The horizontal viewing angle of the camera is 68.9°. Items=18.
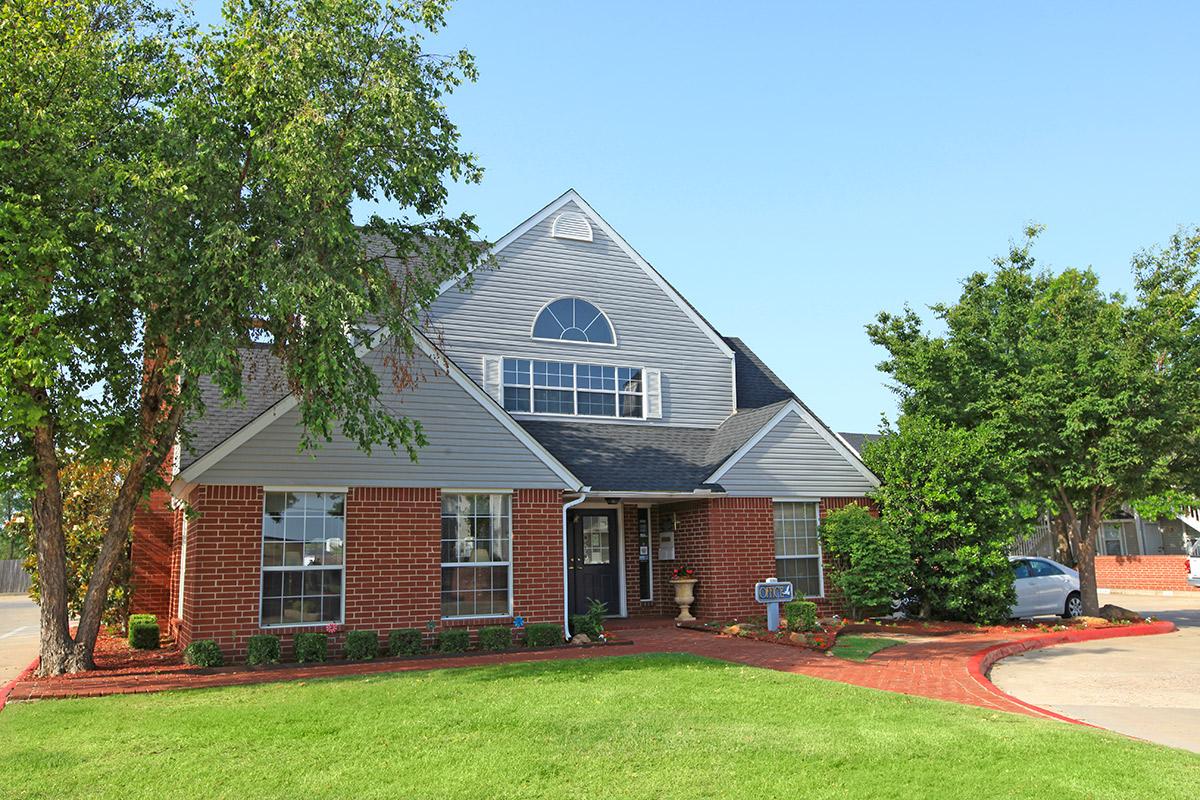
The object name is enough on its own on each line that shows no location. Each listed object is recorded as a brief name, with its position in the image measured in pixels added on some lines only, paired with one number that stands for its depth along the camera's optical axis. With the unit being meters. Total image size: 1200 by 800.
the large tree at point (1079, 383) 17.12
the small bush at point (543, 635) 14.22
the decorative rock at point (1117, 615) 18.22
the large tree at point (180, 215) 10.38
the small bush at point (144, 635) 15.23
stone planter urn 17.38
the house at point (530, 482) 13.41
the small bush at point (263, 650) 12.55
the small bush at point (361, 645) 13.05
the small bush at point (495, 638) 13.90
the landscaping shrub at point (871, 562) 16.42
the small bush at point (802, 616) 14.94
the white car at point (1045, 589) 18.56
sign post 15.44
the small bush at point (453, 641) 13.62
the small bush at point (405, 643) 13.30
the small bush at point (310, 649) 12.78
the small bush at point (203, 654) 12.25
